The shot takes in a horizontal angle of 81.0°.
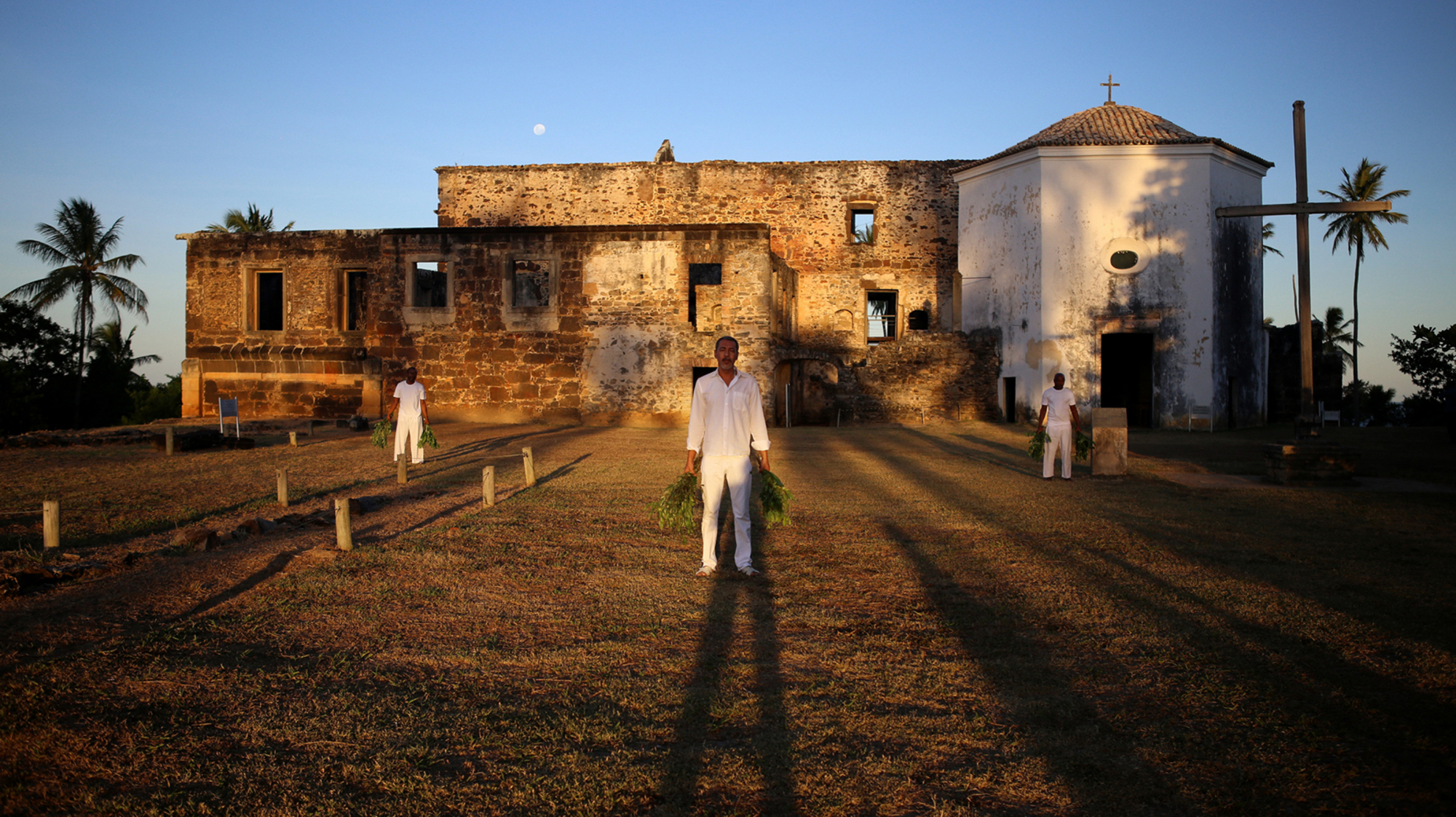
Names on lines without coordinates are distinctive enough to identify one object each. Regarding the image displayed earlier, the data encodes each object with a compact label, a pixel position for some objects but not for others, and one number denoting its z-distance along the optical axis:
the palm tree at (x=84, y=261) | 37.19
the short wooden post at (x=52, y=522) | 6.73
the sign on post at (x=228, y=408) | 16.90
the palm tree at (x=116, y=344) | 40.50
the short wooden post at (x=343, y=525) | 6.76
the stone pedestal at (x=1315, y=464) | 10.59
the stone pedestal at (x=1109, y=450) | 11.78
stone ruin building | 21.80
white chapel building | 21.78
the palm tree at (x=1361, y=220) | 35.50
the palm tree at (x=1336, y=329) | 45.41
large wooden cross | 11.07
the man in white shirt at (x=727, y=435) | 6.18
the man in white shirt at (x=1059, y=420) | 11.50
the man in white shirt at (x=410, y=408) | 12.19
